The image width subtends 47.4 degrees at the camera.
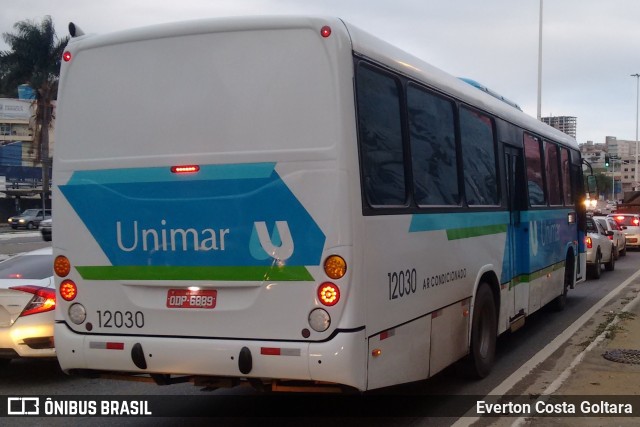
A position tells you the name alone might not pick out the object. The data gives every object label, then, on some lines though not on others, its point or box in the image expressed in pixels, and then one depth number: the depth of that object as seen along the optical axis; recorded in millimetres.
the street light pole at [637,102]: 75388
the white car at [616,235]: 24000
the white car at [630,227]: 30344
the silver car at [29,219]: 52062
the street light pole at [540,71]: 36438
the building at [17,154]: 66625
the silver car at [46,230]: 27000
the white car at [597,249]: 19234
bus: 5113
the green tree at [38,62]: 51844
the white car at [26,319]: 7840
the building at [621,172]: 148525
